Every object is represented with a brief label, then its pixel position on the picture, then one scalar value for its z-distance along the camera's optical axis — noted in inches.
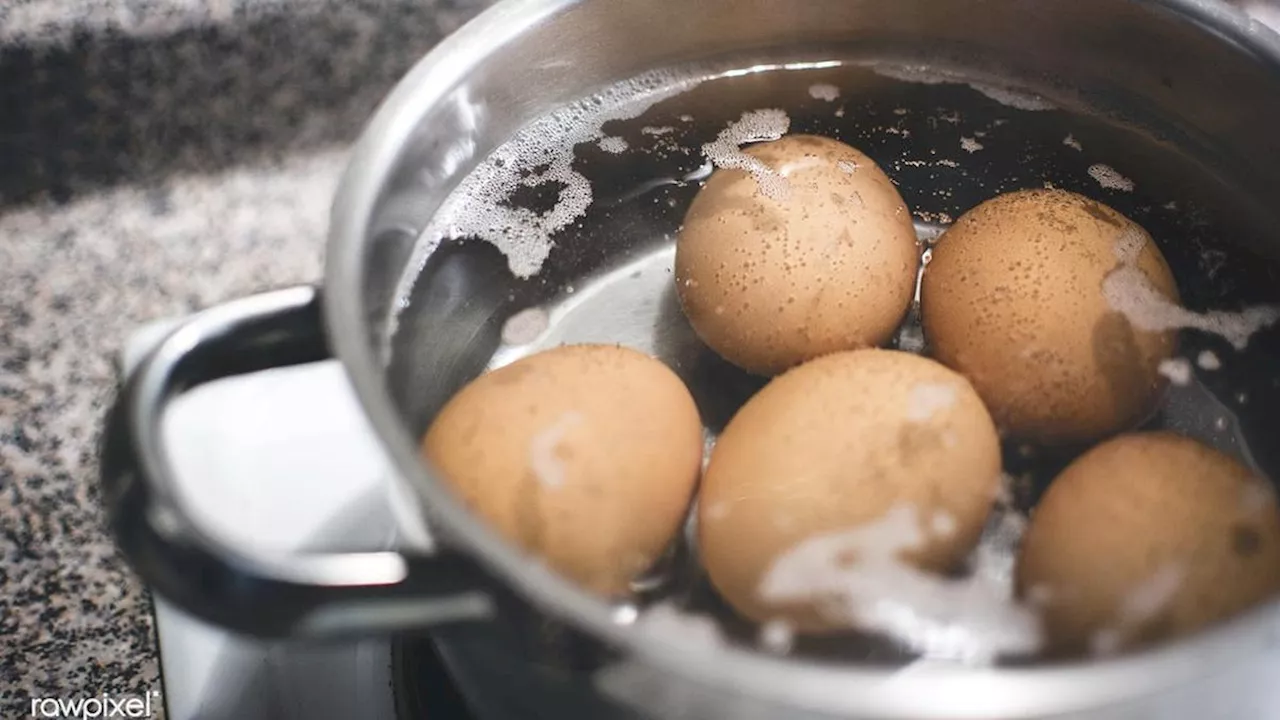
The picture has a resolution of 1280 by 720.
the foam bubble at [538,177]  12.9
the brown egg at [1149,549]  10.5
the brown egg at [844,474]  10.9
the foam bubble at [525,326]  13.3
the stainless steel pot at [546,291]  9.0
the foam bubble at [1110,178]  13.4
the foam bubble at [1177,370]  12.2
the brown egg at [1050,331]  11.9
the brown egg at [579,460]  10.9
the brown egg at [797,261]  12.2
